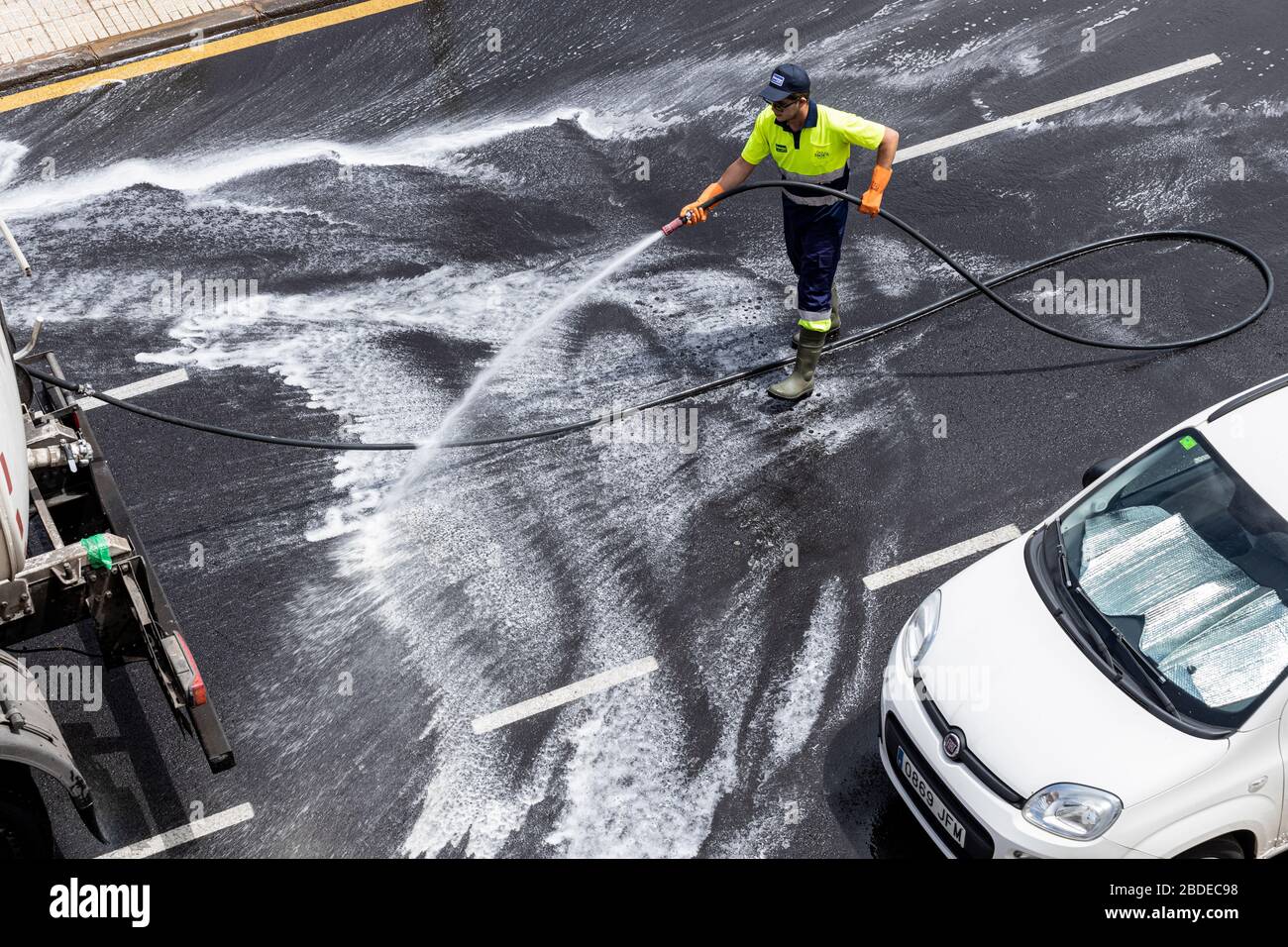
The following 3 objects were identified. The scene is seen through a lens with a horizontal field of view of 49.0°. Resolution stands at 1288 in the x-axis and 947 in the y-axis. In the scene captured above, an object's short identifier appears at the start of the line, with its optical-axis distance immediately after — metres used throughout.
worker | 7.84
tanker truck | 5.63
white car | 5.53
